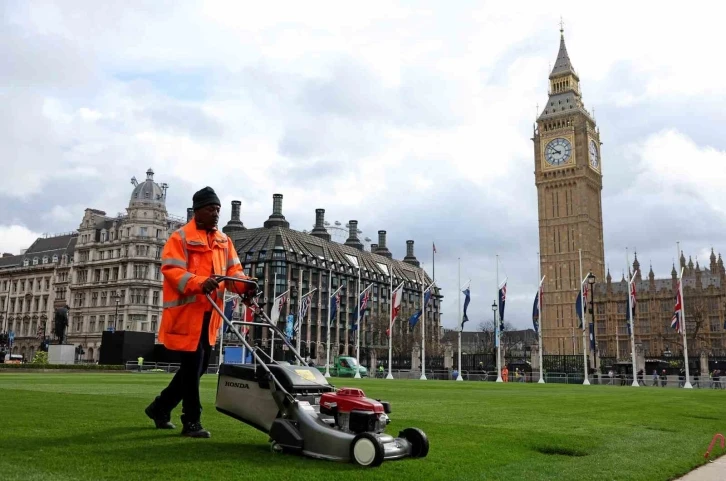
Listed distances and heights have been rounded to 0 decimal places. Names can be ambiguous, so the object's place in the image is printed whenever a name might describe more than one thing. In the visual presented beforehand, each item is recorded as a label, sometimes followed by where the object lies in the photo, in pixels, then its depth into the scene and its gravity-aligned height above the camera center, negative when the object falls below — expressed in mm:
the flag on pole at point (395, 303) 45094 +3274
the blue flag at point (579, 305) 47022 +3360
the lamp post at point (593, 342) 42312 +407
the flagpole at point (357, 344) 49594 +457
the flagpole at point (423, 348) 47281 +162
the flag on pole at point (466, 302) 45219 +3392
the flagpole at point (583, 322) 43219 +2033
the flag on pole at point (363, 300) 48469 +3751
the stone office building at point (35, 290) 97062 +8713
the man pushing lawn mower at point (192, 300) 6641 +497
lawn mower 5684 -598
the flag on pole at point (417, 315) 46312 +2494
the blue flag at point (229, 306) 40625 +2702
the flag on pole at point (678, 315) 42062 +2466
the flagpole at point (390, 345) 47138 +374
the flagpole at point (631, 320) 42362 +2141
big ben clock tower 104250 +24547
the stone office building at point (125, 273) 85625 +10089
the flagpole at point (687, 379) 40906 -1692
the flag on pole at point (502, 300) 42531 +3341
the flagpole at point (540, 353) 44441 -159
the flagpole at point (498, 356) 44094 -396
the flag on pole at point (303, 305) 47688 +3183
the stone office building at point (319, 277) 93000 +11018
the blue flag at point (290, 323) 50344 +1960
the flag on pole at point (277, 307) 44969 +2899
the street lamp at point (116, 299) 81312 +6133
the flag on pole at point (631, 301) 42803 +3434
